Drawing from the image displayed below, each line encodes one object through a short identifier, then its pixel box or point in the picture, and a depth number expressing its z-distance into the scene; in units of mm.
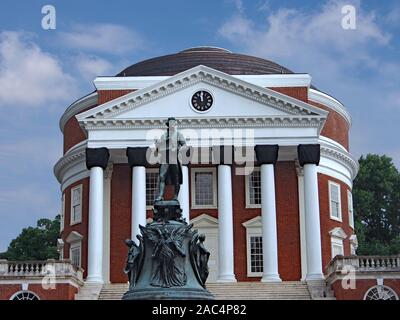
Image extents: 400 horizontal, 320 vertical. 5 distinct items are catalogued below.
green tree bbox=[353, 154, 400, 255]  71188
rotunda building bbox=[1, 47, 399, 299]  44531
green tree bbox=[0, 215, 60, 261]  74000
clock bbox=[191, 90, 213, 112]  46000
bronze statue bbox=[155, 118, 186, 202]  23484
